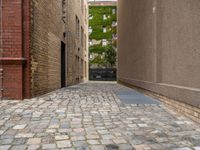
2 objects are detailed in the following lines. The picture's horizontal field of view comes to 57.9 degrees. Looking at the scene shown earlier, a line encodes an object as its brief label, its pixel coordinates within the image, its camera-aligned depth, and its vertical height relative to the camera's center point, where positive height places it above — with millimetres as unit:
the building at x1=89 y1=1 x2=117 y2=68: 27763 +6454
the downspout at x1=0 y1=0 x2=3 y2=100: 5230 +605
